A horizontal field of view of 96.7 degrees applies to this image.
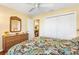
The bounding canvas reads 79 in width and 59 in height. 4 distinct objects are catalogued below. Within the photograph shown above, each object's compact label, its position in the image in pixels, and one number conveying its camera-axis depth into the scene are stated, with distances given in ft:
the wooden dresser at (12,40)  5.89
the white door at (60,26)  6.01
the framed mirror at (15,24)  6.07
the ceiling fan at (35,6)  5.73
